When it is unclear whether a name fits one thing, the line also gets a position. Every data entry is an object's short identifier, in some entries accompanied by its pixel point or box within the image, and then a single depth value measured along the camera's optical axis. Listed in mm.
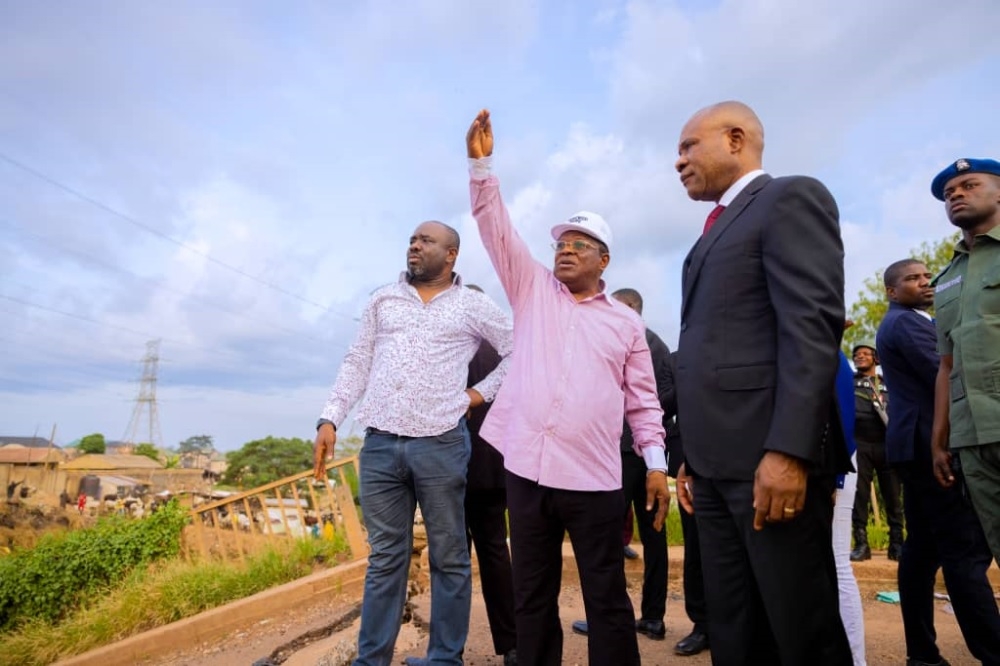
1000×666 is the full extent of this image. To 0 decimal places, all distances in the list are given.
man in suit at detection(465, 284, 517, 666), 3512
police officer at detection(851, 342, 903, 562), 5914
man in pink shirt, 2586
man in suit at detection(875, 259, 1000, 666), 2871
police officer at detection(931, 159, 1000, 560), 2393
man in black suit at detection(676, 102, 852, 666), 1691
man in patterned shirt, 3113
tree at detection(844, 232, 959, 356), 19656
